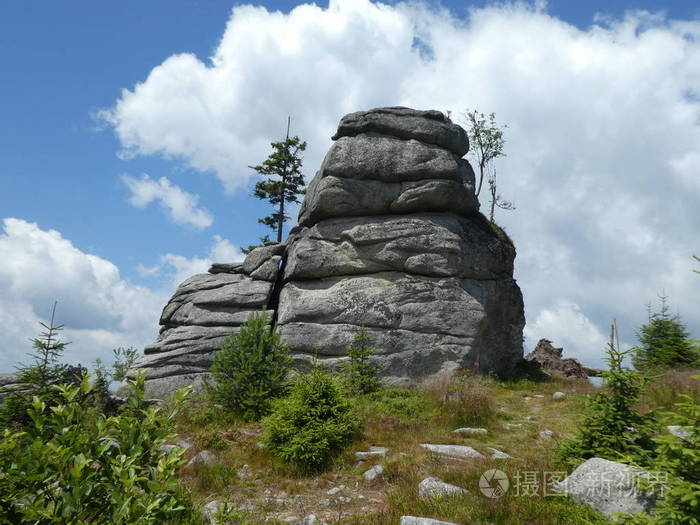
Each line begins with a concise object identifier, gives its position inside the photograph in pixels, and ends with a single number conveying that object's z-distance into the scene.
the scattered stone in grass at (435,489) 8.36
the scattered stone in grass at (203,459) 11.09
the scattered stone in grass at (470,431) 13.07
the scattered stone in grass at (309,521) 8.04
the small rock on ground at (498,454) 10.89
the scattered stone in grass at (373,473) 9.88
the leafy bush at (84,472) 3.87
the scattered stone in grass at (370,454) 10.92
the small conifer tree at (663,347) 20.81
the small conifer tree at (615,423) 8.41
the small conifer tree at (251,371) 14.57
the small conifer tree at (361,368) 17.14
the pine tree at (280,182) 36.86
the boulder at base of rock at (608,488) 7.25
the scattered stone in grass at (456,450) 10.82
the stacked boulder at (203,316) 19.58
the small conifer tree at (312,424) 11.03
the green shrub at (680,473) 5.59
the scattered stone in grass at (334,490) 9.62
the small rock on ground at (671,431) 11.23
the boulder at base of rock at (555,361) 27.77
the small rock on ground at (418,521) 6.97
